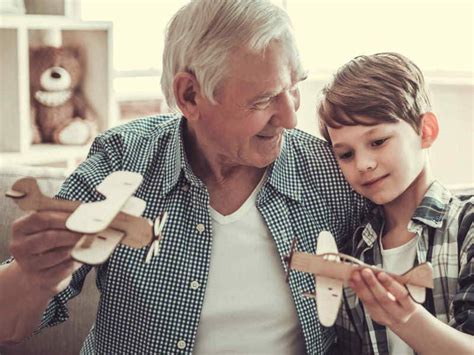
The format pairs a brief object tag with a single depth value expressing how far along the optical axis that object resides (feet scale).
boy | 5.08
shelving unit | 9.59
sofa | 6.02
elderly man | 5.11
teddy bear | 9.95
